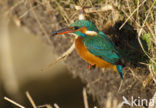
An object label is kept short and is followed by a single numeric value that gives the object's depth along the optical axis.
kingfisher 6.35
